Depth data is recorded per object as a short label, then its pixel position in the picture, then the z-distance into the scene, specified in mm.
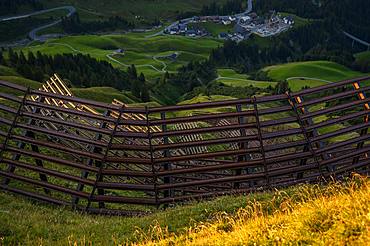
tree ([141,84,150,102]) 94656
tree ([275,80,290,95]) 115375
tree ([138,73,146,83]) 122431
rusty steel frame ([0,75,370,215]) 11727
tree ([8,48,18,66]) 84731
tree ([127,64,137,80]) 123300
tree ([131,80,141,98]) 95438
